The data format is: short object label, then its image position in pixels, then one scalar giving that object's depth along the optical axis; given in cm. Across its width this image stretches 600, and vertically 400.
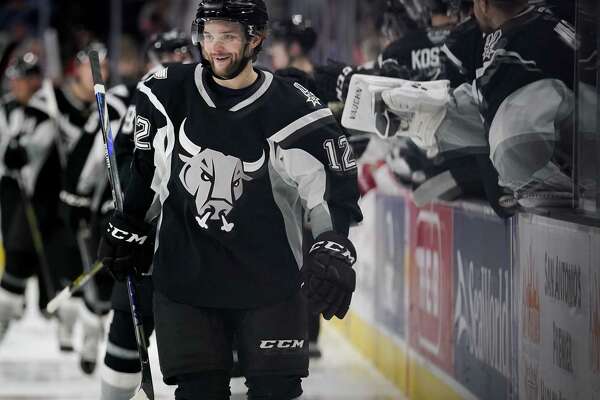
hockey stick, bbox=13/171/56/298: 1484
